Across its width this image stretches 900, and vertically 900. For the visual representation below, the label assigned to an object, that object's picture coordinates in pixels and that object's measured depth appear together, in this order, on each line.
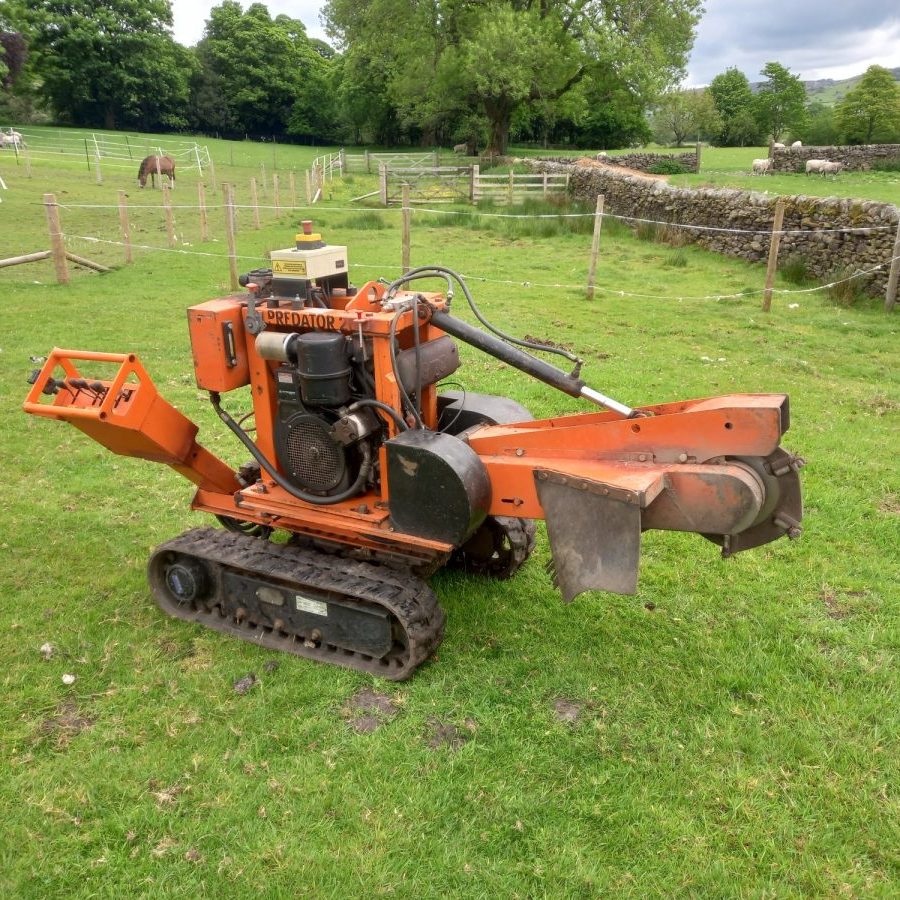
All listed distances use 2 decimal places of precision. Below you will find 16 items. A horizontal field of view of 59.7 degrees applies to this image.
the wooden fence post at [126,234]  15.17
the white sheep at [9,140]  38.19
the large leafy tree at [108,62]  57.22
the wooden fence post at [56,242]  12.47
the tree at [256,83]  65.75
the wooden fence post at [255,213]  18.04
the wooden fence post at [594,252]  13.09
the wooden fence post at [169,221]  16.87
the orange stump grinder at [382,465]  3.53
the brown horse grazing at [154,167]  28.86
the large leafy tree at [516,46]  33.38
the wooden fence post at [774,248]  12.43
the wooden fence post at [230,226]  13.40
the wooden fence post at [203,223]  18.36
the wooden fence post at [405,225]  12.84
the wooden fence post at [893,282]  11.92
